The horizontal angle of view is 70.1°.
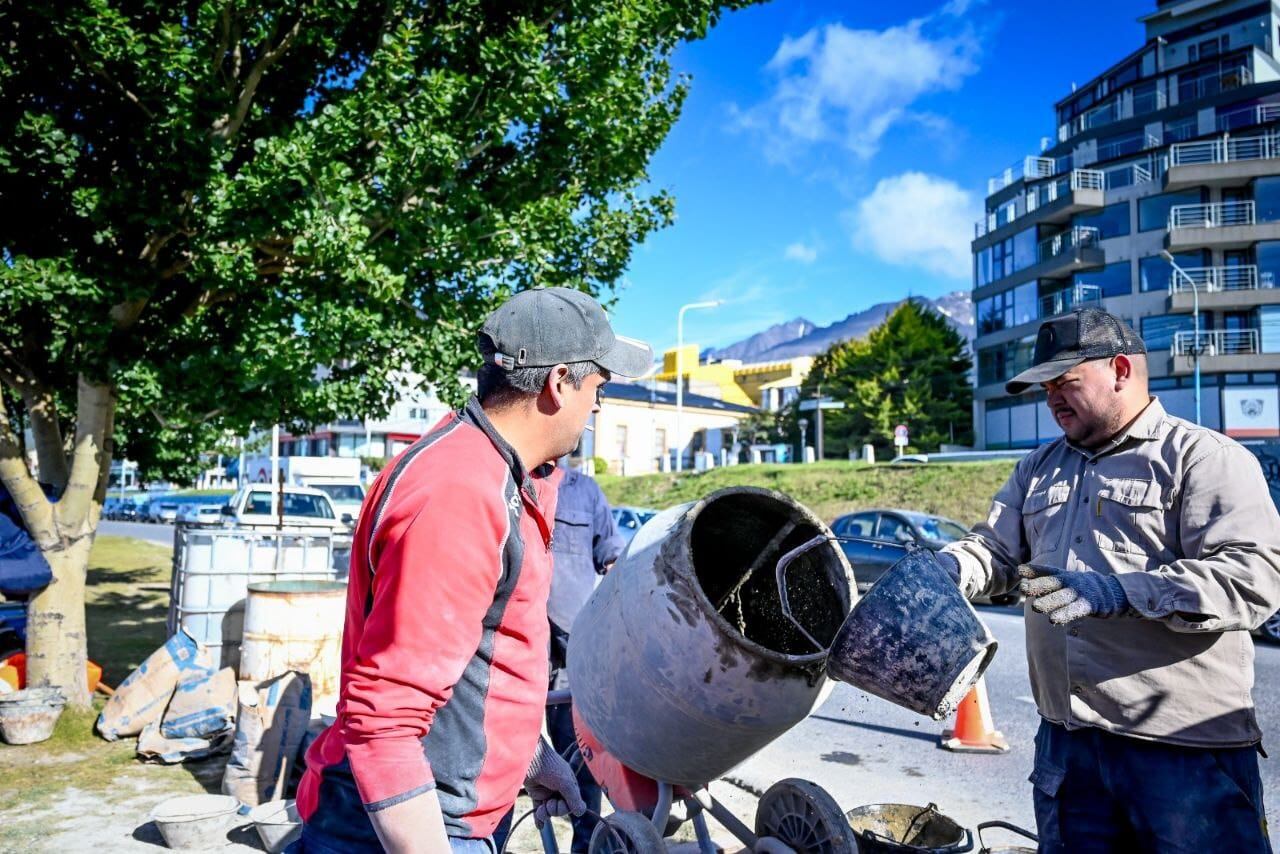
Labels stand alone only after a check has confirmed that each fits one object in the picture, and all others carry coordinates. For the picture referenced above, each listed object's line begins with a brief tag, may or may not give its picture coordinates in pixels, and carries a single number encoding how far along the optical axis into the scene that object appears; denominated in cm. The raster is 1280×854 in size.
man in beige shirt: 237
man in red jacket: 154
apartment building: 3728
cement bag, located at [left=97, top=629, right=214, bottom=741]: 582
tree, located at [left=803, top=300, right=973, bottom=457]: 4456
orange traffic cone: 617
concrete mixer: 267
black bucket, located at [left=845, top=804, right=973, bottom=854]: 353
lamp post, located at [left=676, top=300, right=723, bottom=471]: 3678
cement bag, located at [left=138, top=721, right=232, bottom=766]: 542
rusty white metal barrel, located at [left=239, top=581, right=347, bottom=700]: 543
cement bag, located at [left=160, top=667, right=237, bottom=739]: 558
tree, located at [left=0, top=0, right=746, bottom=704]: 577
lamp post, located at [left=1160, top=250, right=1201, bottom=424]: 3514
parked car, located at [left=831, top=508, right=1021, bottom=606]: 1291
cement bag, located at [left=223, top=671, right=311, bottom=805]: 476
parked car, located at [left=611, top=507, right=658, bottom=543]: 1685
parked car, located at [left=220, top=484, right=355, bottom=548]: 1747
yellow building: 8506
